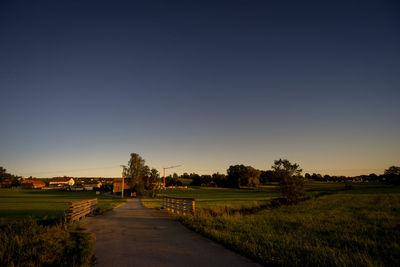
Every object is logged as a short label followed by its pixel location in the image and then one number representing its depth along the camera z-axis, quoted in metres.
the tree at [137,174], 57.56
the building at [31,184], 119.18
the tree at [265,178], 117.89
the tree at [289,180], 26.88
